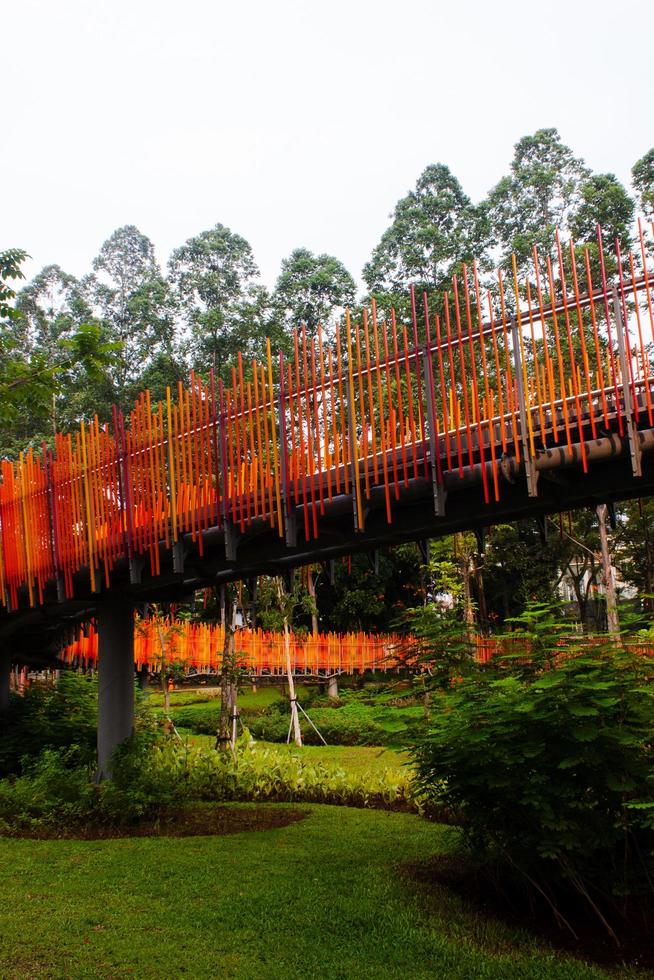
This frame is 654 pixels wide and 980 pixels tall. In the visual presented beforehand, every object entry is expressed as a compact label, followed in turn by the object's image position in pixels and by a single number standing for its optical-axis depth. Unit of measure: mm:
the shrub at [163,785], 11297
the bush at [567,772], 6422
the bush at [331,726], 20953
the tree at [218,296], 41531
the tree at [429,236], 40031
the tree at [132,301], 43938
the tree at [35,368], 8789
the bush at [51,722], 14867
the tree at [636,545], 34875
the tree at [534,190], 38844
